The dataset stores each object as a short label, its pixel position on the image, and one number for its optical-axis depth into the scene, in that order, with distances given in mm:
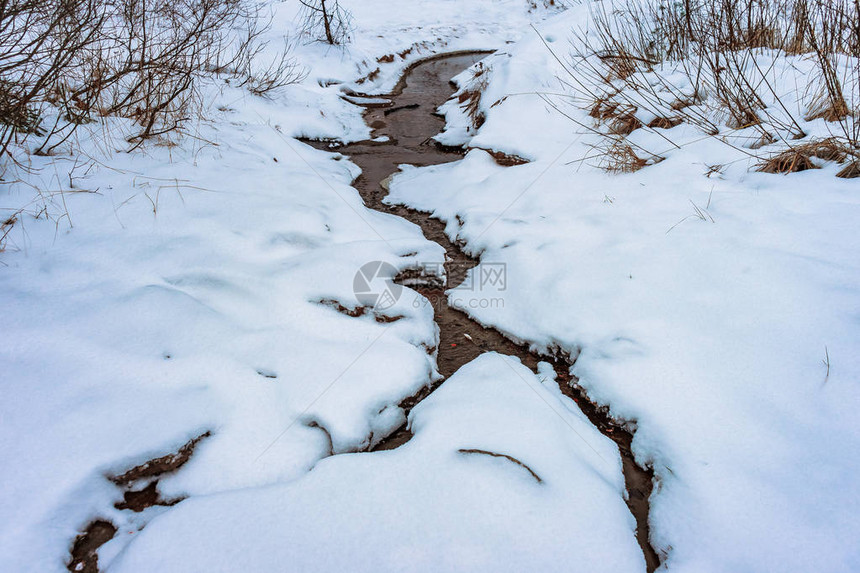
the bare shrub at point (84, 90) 2598
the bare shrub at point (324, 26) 7852
